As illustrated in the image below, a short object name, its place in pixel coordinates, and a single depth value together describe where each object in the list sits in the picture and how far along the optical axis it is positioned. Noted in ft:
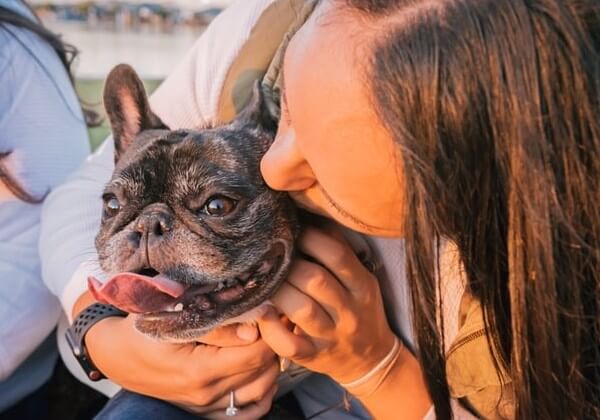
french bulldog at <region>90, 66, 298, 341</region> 2.84
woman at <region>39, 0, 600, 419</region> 2.21
